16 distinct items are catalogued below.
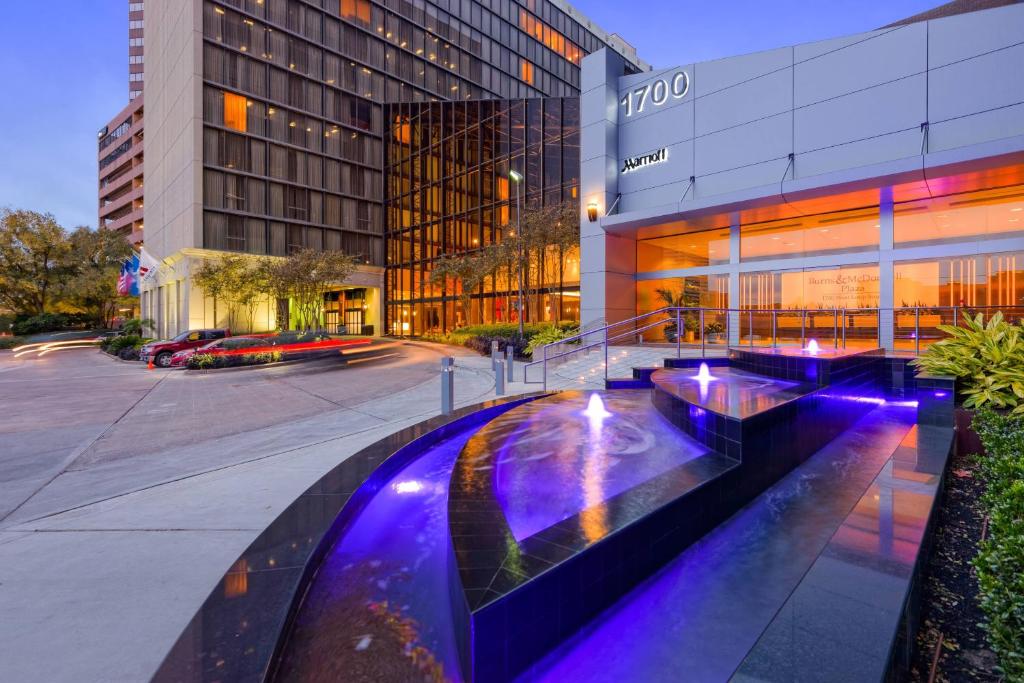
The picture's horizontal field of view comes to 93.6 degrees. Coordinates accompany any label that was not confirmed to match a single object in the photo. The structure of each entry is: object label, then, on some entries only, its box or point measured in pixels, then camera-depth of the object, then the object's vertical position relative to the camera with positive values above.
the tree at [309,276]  30.42 +3.33
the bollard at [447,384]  9.20 -1.09
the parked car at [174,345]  22.20 -0.83
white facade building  12.80 +4.43
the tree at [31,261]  42.84 +6.20
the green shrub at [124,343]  27.58 -0.90
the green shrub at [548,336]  19.67 -0.34
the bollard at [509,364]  14.48 -1.09
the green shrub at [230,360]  18.78 -1.30
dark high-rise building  36.12 +18.28
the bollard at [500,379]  11.35 -1.24
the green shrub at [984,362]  6.30 -0.49
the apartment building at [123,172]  63.94 +22.37
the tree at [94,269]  45.44 +5.77
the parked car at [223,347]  19.80 -0.81
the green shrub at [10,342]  37.20 -1.11
